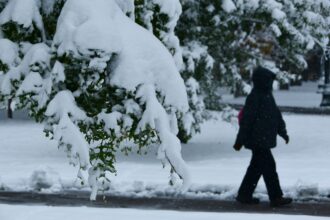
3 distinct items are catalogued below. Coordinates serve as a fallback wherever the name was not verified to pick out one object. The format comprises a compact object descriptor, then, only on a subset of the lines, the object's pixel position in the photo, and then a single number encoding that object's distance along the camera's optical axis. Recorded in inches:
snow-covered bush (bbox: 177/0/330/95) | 1162.1
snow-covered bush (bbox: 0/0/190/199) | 435.4
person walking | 696.3
